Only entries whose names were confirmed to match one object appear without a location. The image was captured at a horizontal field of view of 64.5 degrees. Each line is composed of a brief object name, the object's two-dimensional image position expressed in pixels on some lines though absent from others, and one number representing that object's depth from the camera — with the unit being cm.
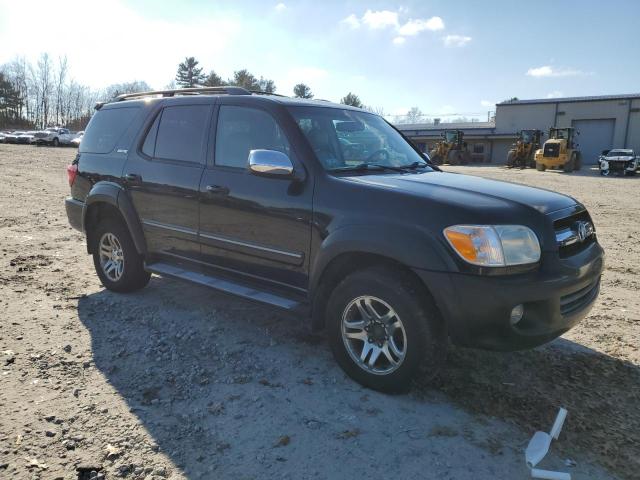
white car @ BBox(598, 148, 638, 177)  3022
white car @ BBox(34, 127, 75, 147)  4838
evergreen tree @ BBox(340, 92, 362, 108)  7990
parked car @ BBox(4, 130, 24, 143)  4955
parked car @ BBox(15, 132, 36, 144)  4921
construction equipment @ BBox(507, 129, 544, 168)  3622
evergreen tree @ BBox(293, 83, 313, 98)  7989
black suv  302
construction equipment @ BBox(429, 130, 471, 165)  4000
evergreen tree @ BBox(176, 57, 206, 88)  8600
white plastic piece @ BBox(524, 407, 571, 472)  260
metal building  4256
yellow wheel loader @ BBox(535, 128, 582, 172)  3159
